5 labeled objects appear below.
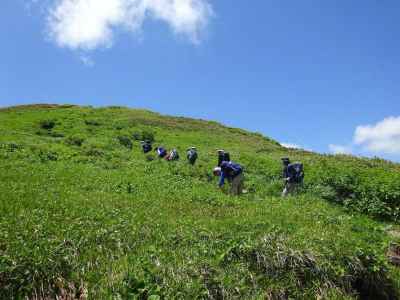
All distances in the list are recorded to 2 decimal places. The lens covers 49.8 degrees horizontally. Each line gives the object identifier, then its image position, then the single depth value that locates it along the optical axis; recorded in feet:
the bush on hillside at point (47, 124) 156.15
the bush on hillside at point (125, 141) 132.24
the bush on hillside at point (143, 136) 147.54
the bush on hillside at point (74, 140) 122.25
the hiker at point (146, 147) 116.11
